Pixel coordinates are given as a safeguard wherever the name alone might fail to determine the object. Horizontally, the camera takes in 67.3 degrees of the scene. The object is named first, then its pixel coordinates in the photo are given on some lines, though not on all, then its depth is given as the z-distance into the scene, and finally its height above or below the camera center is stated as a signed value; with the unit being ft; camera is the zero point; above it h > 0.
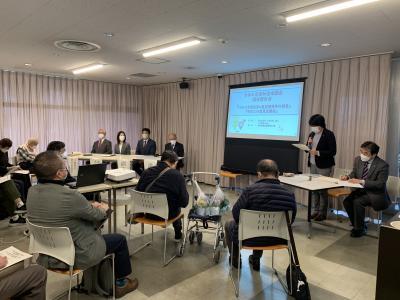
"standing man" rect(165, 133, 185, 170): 23.50 -1.81
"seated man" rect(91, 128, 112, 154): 22.66 -1.79
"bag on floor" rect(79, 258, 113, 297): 8.15 -4.32
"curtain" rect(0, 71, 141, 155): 22.20 +0.96
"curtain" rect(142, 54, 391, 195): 15.20 +1.39
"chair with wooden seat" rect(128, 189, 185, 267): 9.82 -2.85
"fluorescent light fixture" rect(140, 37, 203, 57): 13.24 +3.65
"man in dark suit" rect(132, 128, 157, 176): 23.67 -1.74
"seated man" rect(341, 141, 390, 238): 12.55 -2.37
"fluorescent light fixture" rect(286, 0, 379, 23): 9.01 +3.74
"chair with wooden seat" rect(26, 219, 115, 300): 6.75 -2.82
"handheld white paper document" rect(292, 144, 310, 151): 14.66 -0.96
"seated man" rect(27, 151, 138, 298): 6.83 -2.06
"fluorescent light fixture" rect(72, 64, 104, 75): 19.31 +3.54
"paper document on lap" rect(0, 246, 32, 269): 6.15 -2.88
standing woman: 15.19 -1.29
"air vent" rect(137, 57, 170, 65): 17.11 +3.68
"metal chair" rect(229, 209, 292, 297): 8.02 -2.71
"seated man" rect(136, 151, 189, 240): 10.24 -2.03
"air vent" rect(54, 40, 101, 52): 14.12 +3.67
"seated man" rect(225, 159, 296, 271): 8.25 -1.99
